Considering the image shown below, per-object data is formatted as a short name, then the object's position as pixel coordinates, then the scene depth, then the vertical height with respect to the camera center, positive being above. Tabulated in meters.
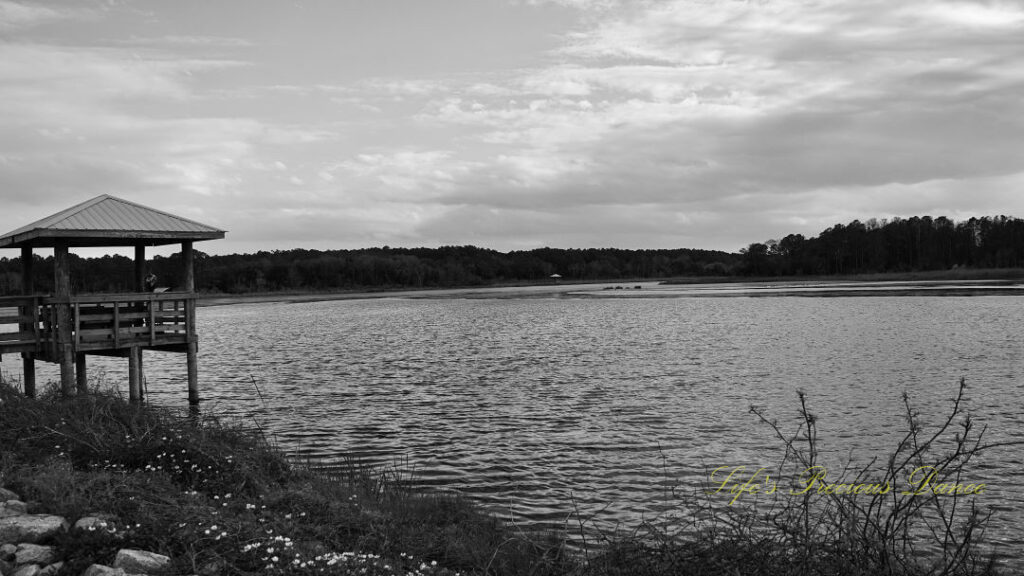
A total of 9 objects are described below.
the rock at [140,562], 6.12 -2.20
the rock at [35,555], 6.33 -2.19
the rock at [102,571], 5.84 -2.15
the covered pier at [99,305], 18.27 -0.34
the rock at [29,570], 6.00 -2.19
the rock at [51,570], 6.09 -2.23
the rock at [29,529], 6.71 -2.10
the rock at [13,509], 7.37 -2.10
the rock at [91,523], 6.80 -2.09
